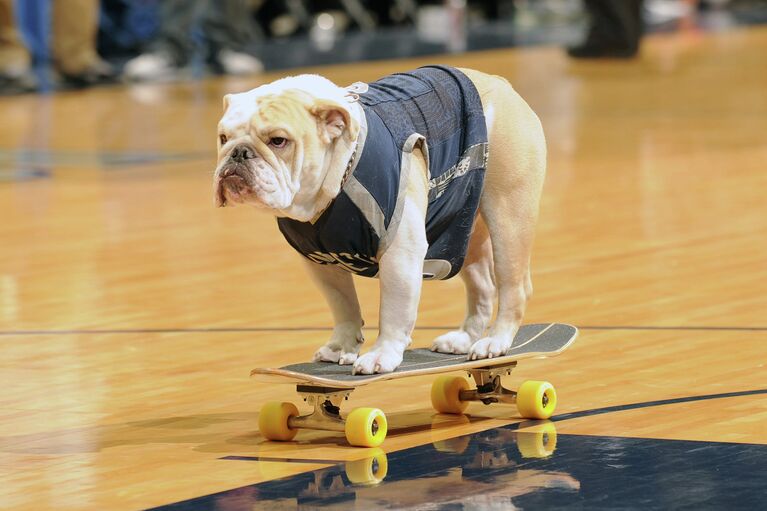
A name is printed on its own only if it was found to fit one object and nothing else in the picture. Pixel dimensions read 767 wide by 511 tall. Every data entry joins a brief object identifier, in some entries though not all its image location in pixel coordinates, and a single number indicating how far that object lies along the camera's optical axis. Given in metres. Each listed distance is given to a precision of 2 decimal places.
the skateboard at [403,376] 7.62
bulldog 7.48
